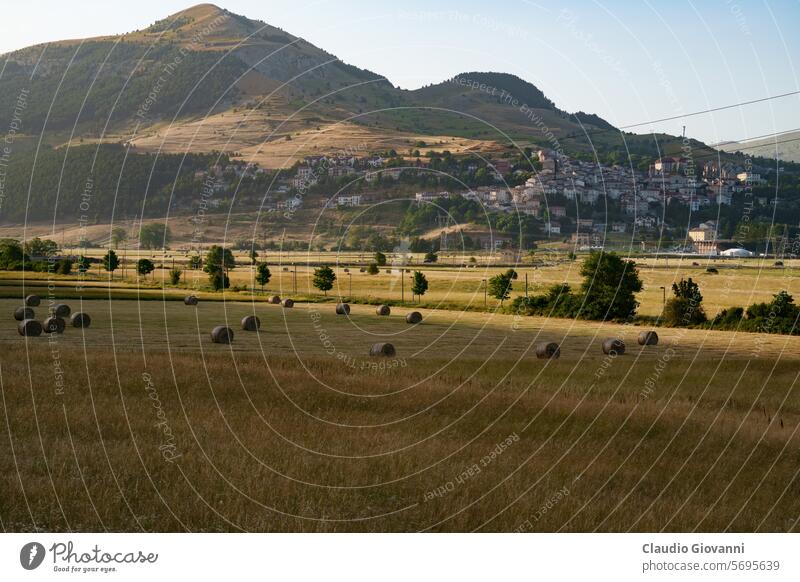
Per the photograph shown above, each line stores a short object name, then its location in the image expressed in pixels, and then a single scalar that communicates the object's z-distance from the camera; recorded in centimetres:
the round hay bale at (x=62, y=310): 6912
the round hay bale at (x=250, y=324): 6488
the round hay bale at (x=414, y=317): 8219
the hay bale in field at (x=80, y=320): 6184
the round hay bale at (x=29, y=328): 5291
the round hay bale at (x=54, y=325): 5608
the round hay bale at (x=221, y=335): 5450
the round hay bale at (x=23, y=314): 6303
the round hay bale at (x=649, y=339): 6588
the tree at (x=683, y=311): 8394
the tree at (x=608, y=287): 8844
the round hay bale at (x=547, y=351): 5347
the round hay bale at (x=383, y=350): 5088
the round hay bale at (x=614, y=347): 5858
